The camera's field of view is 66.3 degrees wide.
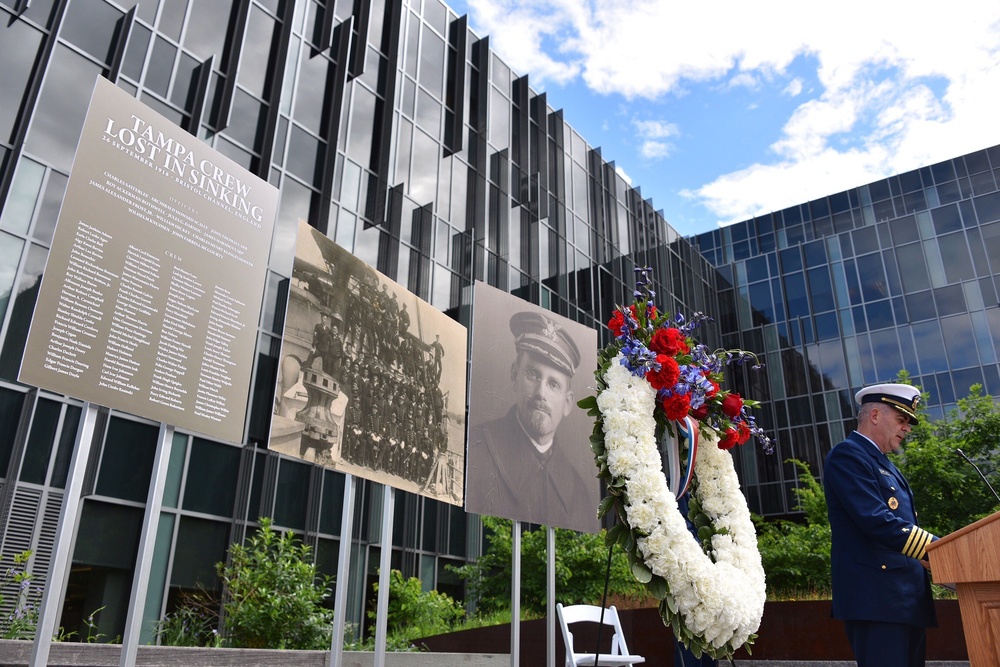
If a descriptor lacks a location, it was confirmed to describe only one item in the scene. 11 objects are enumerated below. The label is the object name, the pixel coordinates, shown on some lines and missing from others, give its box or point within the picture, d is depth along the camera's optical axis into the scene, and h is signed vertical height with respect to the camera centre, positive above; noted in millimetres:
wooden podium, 3230 +211
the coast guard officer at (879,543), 4043 +445
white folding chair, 6791 -90
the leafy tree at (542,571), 13531 +941
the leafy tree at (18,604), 7242 +170
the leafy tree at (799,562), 13367 +1115
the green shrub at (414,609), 12906 +248
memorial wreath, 4035 +868
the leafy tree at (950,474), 13938 +2732
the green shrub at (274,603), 9117 +231
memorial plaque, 3678 +1735
